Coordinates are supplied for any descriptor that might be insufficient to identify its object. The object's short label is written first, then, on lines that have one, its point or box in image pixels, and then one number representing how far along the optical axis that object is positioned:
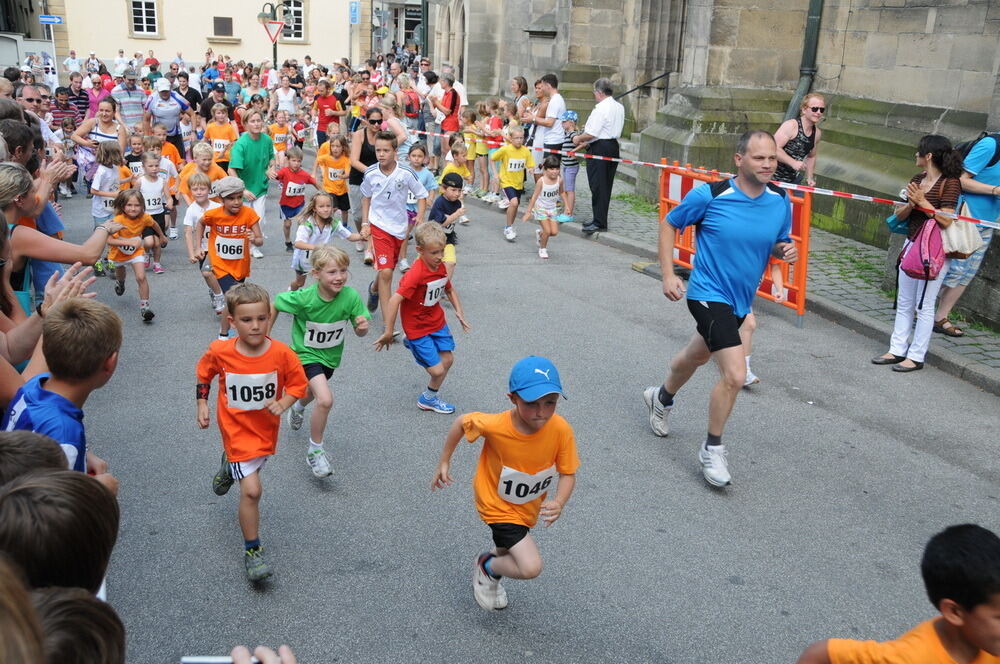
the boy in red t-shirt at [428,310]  6.53
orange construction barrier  8.91
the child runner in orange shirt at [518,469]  3.98
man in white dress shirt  13.14
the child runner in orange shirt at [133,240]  8.95
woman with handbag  7.79
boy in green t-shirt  5.65
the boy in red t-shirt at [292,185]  11.45
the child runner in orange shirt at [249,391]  4.56
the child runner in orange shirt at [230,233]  8.31
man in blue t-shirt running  5.55
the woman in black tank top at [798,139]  9.93
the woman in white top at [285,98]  23.75
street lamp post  34.30
